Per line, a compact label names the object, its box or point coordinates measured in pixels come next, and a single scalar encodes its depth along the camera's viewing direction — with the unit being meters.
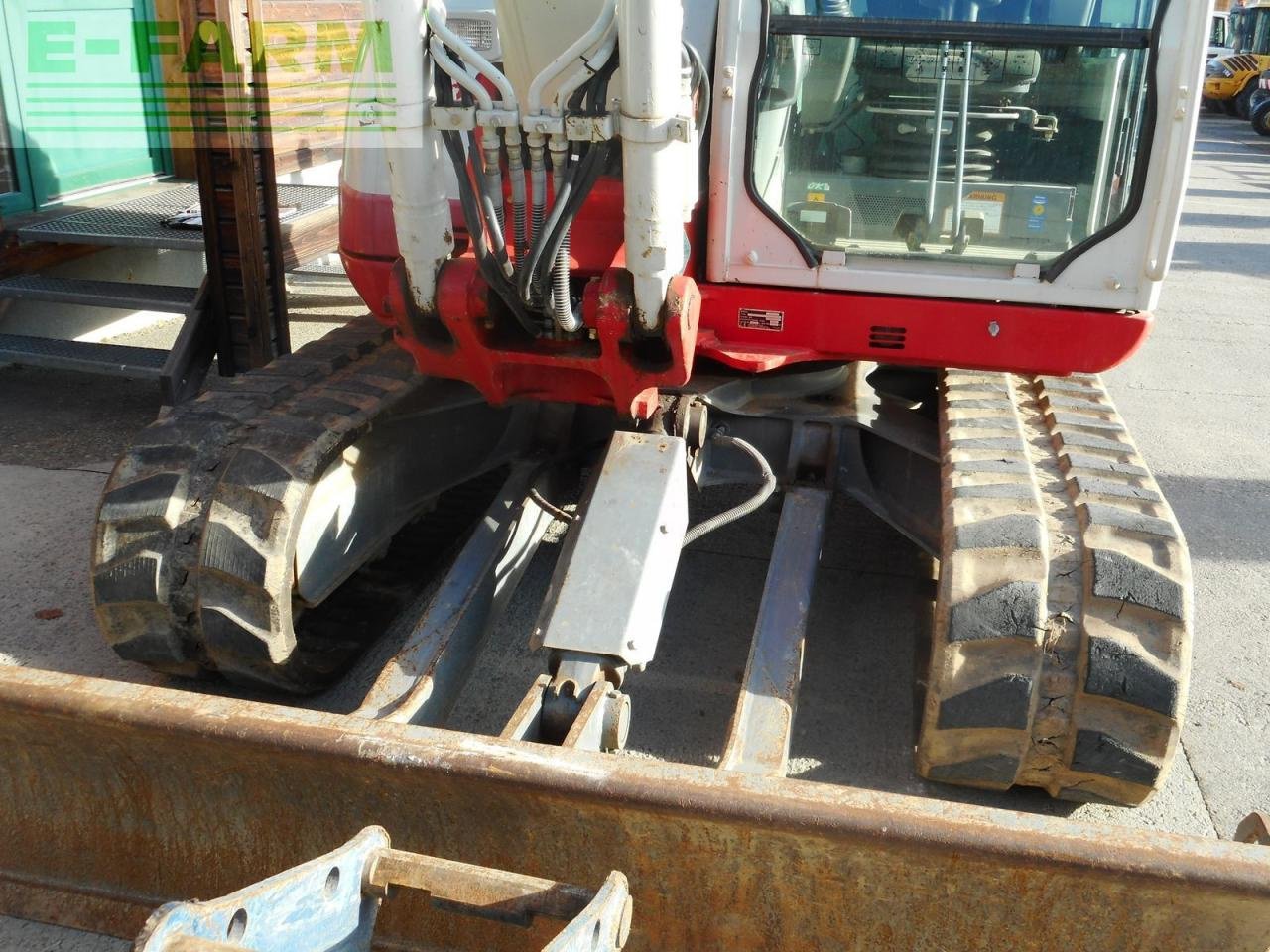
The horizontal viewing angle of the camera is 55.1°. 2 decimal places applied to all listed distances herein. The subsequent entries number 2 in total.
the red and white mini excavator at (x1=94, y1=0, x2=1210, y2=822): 2.97
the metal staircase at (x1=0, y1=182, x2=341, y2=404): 5.91
